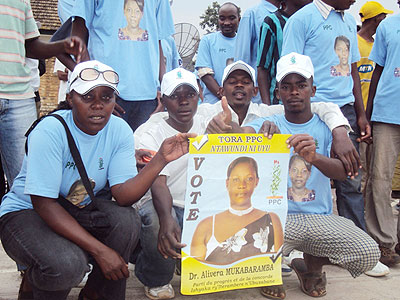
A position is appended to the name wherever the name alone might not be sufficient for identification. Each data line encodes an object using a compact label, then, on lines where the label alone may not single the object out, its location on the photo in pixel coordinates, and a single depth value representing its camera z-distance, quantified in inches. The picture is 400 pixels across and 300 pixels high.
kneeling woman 90.8
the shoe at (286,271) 131.6
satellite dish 351.6
